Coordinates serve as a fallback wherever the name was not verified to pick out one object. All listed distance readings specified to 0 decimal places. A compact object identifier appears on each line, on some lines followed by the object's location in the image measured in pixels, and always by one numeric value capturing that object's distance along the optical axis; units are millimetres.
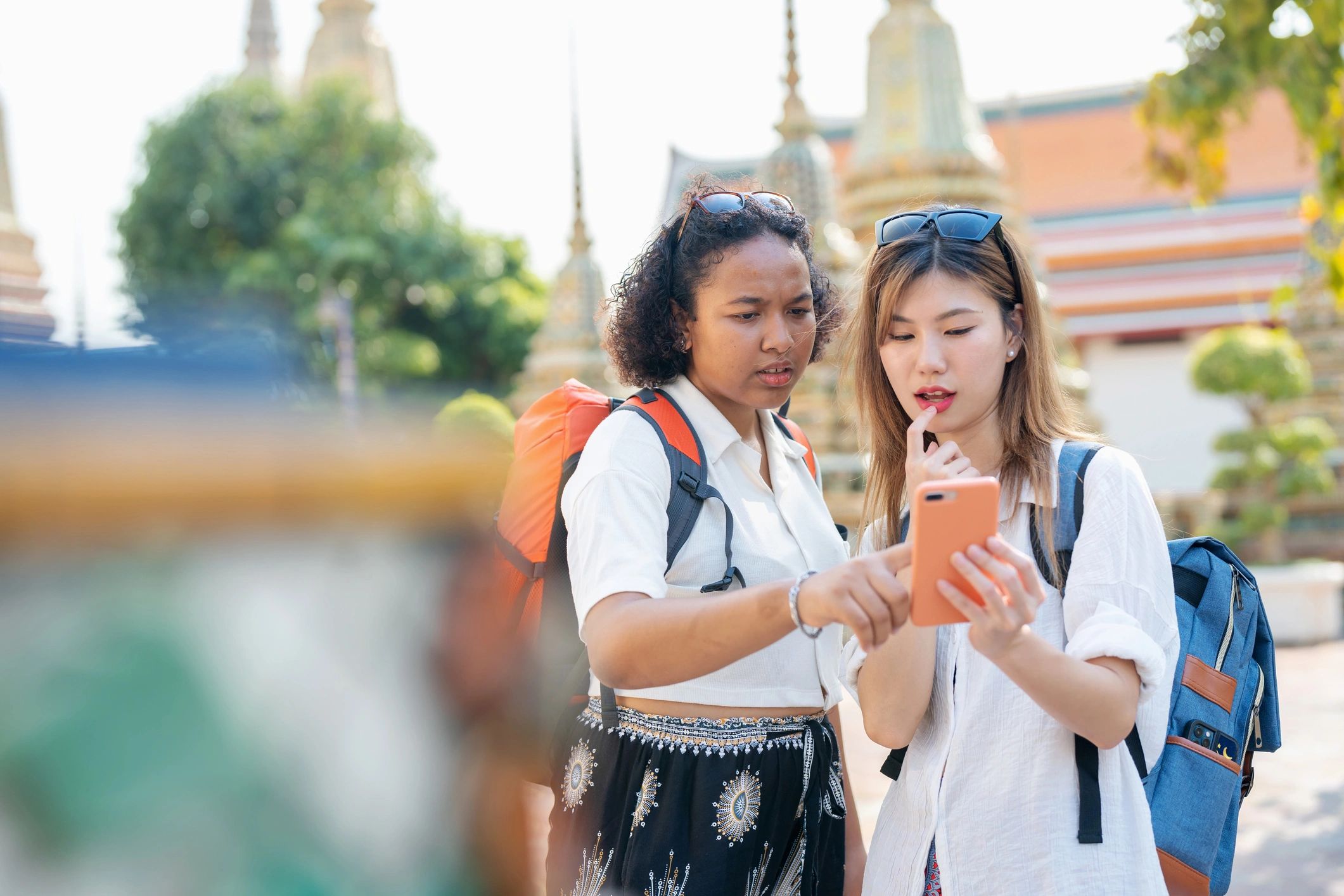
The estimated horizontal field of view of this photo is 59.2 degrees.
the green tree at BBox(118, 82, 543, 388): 19203
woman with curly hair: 1586
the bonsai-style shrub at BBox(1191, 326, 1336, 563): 10234
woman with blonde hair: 1361
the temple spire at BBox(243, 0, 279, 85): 32375
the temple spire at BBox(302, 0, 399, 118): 26688
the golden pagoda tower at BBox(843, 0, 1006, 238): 10828
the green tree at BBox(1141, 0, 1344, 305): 4703
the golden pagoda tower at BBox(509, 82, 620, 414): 12820
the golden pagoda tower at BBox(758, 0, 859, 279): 9383
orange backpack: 1634
